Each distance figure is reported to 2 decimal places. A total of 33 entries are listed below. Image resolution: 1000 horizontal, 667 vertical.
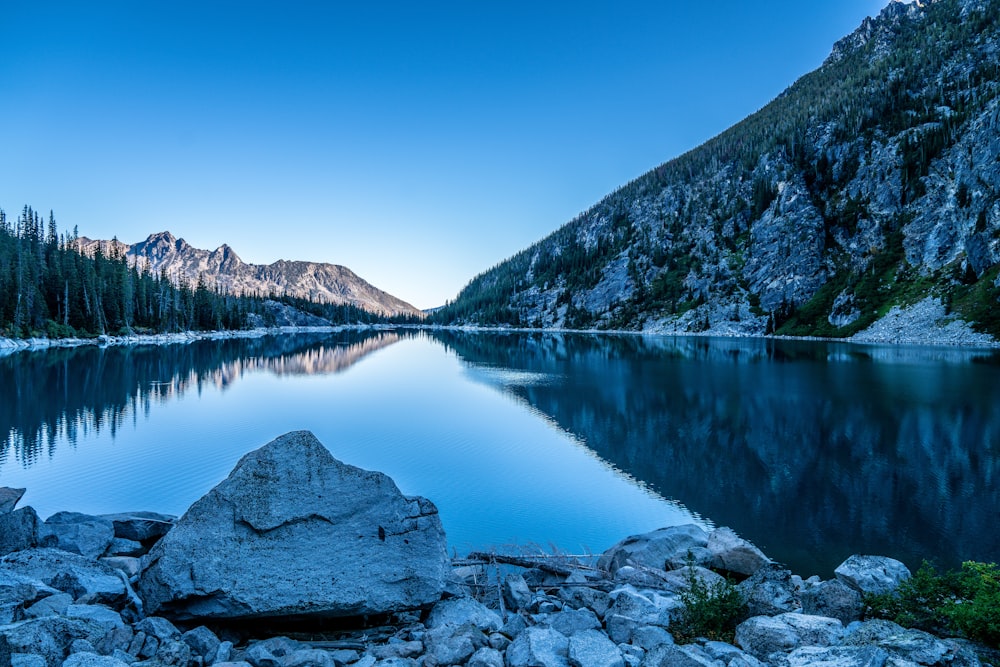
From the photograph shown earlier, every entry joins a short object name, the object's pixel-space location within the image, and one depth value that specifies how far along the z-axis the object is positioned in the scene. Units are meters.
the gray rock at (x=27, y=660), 5.57
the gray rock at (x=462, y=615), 8.91
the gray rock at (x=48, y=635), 5.96
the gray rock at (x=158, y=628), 7.36
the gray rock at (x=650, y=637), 7.95
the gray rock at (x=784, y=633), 7.46
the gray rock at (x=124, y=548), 12.17
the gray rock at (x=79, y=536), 11.38
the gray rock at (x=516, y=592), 10.48
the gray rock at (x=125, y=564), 10.38
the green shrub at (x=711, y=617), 8.64
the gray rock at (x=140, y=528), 13.09
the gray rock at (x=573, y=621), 8.80
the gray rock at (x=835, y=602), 8.46
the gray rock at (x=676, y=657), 6.63
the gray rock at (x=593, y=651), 7.10
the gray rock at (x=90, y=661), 5.95
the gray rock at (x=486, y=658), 7.05
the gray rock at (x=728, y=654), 6.92
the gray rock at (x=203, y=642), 7.30
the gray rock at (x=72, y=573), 8.64
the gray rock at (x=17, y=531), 10.43
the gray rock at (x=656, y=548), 12.96
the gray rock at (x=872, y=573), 9.07
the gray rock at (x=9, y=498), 11.00
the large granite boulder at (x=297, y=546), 8.48
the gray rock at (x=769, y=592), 8.97
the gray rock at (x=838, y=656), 6.21
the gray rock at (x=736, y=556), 11.85
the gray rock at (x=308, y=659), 7.13
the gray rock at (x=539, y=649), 7.21
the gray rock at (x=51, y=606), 7.39
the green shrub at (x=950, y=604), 6.72
